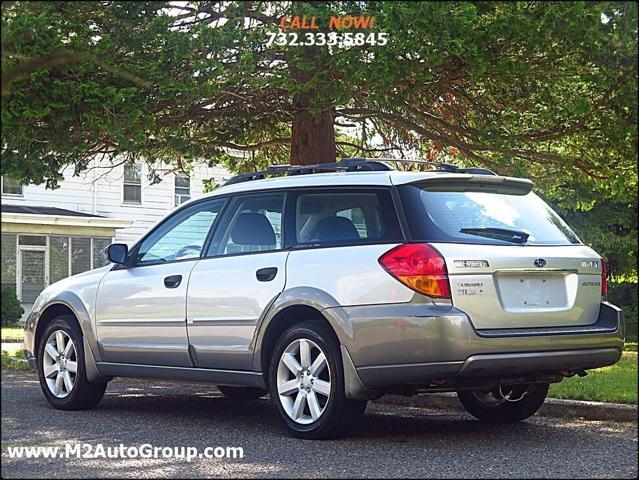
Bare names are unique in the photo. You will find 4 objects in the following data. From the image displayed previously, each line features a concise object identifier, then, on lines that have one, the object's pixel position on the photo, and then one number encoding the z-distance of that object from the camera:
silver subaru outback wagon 7.11
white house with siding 30.78
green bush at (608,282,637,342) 28.86
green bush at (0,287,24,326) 22.69
